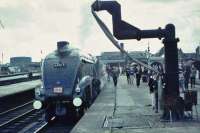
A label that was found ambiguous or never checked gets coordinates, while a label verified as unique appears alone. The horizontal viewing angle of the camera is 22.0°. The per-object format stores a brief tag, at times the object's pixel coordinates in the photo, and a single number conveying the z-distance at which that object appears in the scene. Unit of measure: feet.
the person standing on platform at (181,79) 103.50
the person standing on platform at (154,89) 71.51
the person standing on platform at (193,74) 120.97
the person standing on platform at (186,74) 111.65
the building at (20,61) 540.52
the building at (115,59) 479.82
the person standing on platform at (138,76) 143.63
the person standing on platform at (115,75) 143.49
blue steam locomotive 74.18
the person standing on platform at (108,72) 204.56
